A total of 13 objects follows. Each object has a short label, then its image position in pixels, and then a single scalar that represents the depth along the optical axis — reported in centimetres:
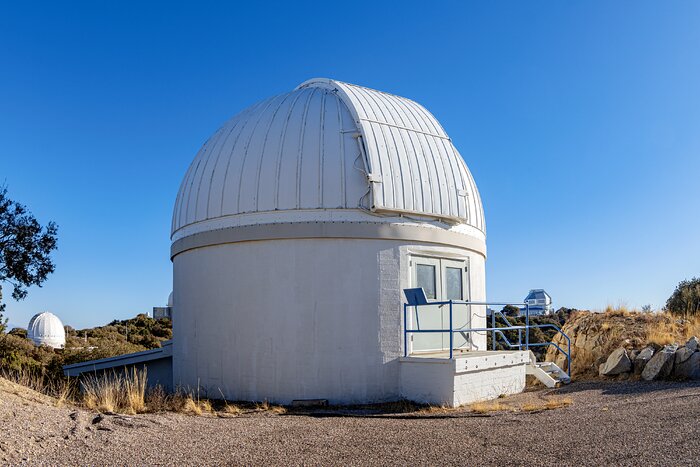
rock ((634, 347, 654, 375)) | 1334
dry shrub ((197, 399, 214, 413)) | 1070
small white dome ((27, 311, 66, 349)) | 3603
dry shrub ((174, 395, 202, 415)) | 1027
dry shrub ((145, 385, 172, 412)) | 1026
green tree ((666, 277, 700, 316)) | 1973
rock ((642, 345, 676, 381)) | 1287
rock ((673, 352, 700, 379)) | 1261
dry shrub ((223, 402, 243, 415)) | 1070
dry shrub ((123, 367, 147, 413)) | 990
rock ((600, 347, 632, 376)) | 1346
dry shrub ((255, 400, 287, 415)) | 1089
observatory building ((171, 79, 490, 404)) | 1168
